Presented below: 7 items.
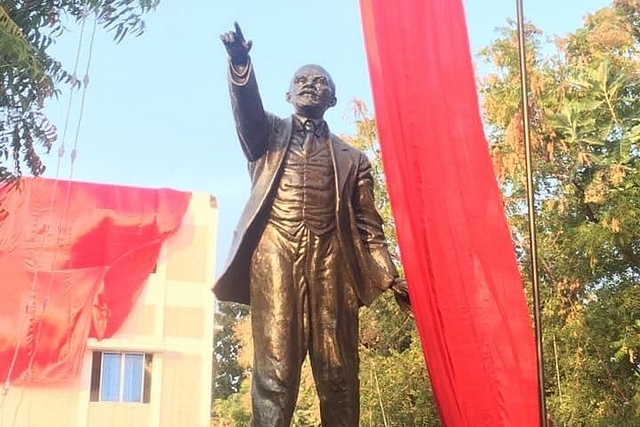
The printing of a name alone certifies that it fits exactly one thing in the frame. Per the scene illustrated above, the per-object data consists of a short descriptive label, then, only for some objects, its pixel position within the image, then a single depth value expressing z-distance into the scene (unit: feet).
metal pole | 13.43
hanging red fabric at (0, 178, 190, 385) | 63.05
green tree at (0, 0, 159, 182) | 22.06
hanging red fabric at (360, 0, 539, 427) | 13.75
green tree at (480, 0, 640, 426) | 38.34
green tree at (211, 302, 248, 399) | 77.92
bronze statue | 13.61
